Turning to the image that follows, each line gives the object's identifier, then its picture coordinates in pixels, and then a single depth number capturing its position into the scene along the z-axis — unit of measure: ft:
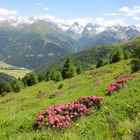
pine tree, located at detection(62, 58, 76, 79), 170.04
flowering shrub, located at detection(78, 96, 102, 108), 27.35
